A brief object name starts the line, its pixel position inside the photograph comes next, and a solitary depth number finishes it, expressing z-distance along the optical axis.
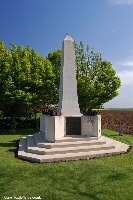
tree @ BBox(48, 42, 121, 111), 19.77
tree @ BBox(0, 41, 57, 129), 17.58
